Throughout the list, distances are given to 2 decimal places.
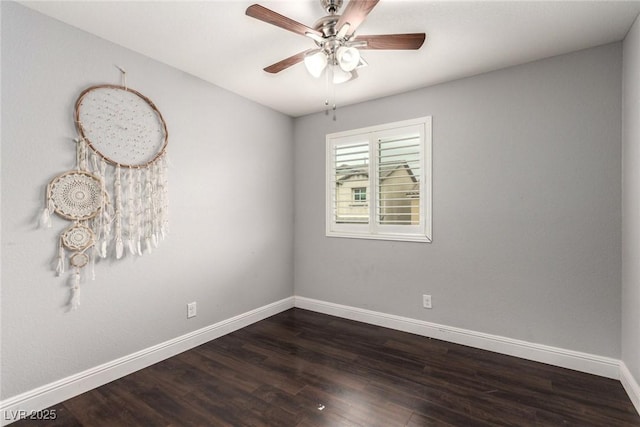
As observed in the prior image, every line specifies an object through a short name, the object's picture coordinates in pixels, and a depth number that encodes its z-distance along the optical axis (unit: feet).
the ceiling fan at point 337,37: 5.00
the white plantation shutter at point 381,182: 9.64
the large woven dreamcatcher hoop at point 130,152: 6.79
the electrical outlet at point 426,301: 9.53
